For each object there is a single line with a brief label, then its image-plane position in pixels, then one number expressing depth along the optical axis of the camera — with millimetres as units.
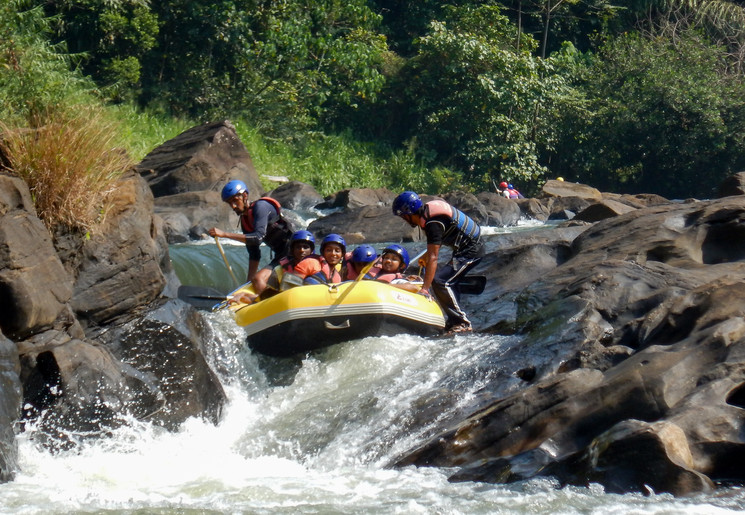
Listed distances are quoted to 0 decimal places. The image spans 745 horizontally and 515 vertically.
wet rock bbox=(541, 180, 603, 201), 45375
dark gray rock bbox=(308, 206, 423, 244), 32000
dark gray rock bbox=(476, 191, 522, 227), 38500
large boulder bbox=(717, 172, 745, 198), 31187
